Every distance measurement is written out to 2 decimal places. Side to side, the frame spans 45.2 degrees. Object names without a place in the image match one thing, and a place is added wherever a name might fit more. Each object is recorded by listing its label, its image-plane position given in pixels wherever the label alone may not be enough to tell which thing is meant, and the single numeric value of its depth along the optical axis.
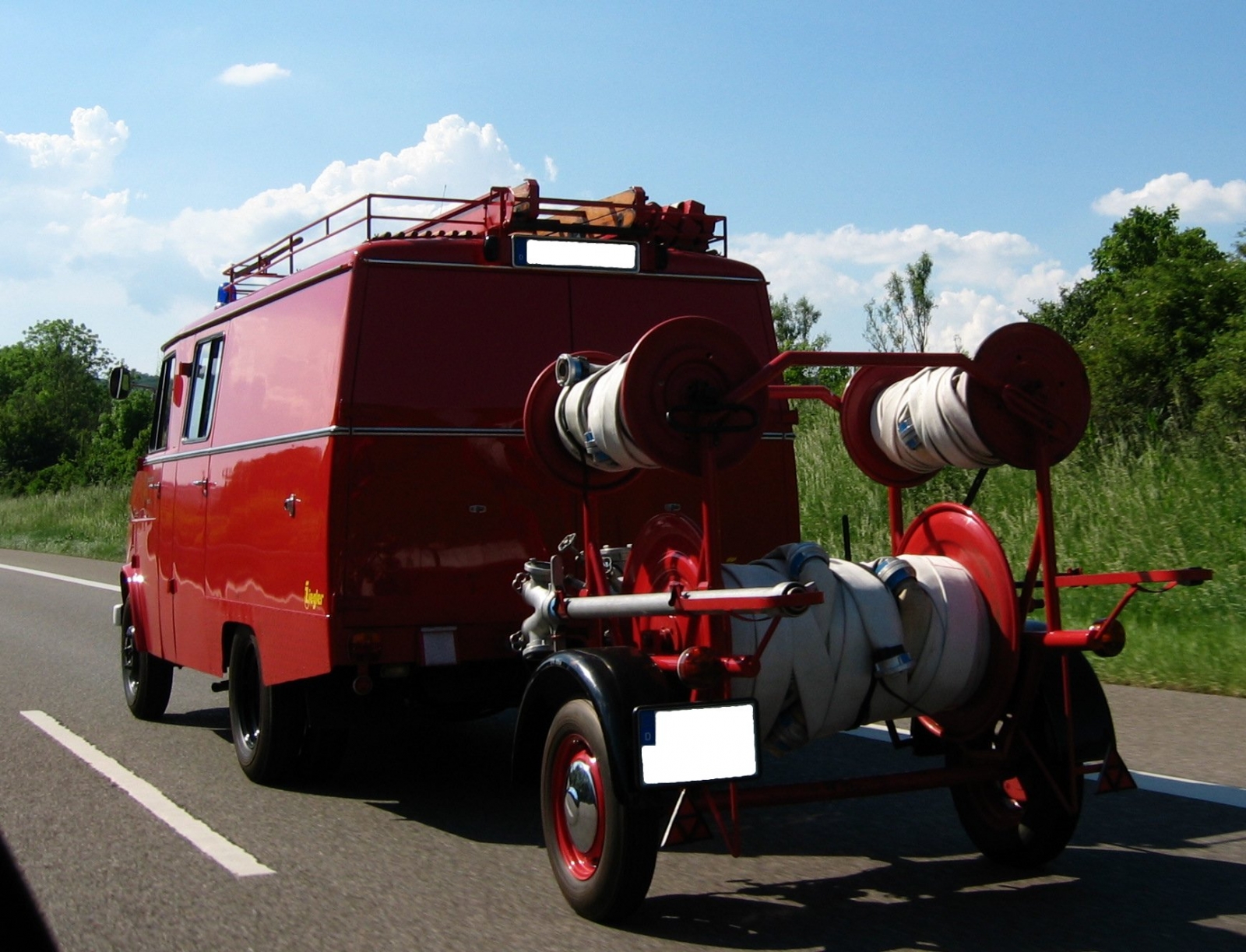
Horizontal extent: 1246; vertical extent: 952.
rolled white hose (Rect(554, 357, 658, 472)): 5.23
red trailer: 4.98
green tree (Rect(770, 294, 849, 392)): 63.75
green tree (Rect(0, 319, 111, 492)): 86.50
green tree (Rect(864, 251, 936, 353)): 62.31
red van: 6.60
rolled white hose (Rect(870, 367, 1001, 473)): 5.27
